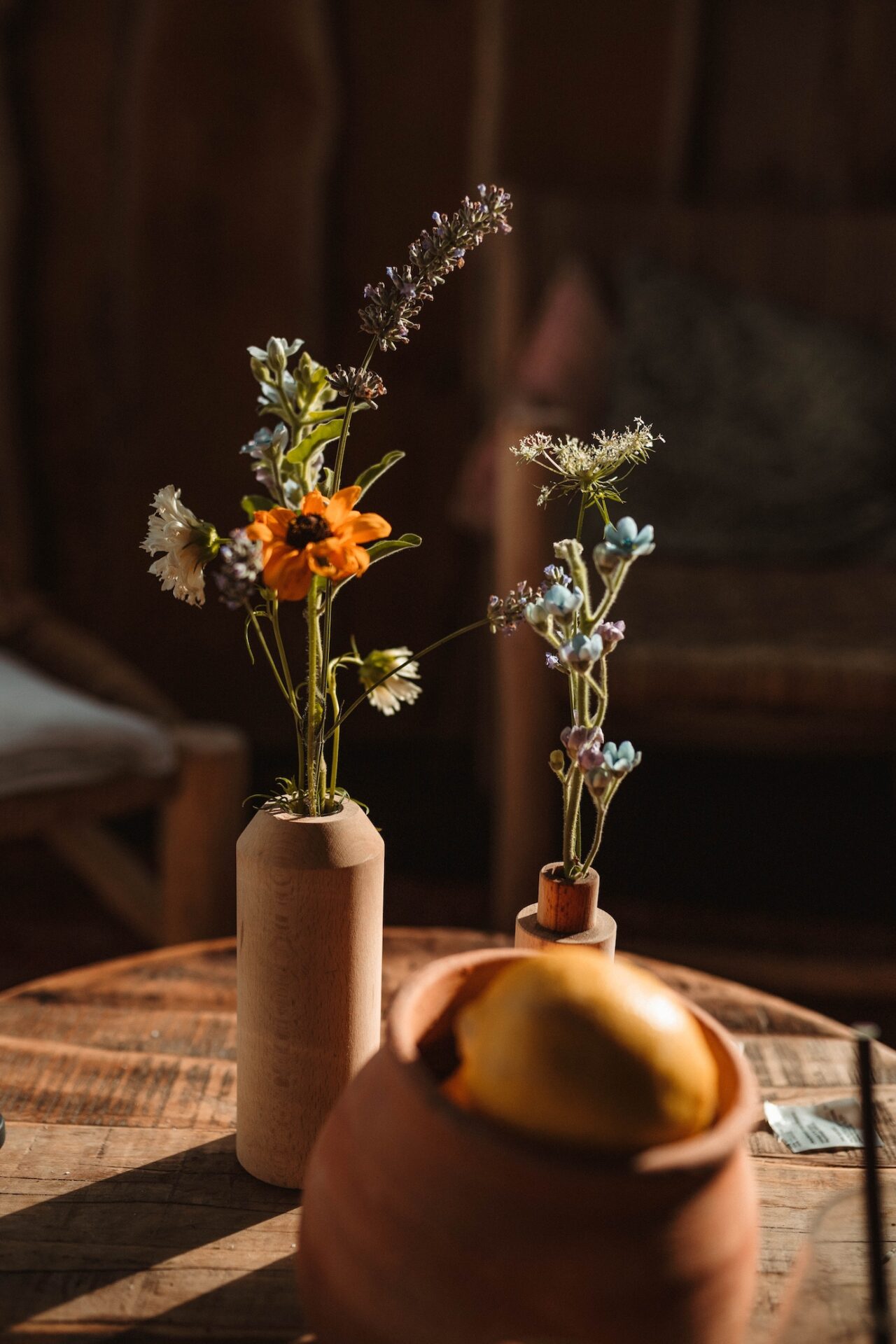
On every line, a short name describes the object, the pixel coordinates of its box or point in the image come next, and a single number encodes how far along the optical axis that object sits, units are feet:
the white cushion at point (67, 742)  4.26
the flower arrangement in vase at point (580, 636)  1.91
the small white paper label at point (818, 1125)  2.35
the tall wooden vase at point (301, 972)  2.02
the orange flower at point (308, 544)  1.82
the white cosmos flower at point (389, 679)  2.08
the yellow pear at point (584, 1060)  1.53
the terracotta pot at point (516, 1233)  1.47
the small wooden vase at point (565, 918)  2.08
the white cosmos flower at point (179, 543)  1.90
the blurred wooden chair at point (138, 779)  4.31
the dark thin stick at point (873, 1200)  1.37
